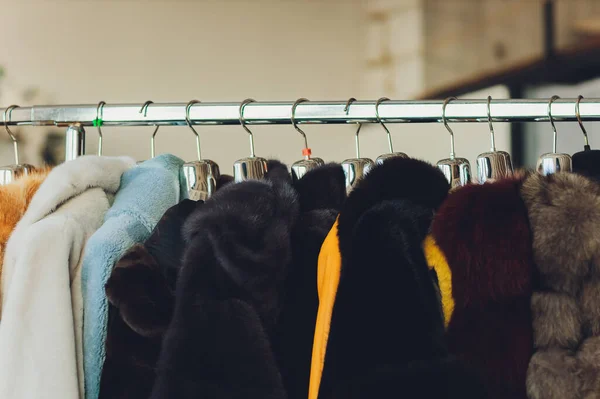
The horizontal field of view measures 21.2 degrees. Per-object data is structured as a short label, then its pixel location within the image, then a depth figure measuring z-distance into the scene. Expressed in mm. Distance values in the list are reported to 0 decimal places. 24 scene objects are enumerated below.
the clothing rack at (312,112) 1958
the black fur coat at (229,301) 1801
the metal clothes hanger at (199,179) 2017
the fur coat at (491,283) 1792
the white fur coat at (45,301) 1840
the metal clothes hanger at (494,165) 1978
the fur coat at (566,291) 1778
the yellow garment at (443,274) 1825
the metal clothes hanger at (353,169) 2016
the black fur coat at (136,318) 1854
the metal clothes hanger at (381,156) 1937
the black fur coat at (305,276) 1856
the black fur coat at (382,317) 1779
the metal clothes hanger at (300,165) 2013
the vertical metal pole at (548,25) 3938
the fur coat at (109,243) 1881
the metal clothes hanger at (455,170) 2002
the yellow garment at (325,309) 1816
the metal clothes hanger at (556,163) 1929
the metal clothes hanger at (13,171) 2095
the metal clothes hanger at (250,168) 1995
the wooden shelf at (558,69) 3532
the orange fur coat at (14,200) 1931
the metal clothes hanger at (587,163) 1903
